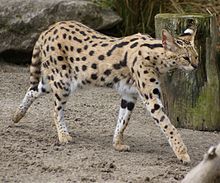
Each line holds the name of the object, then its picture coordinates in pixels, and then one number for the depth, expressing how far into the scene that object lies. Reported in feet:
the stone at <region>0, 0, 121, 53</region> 73.15
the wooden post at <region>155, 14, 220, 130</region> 51.11
